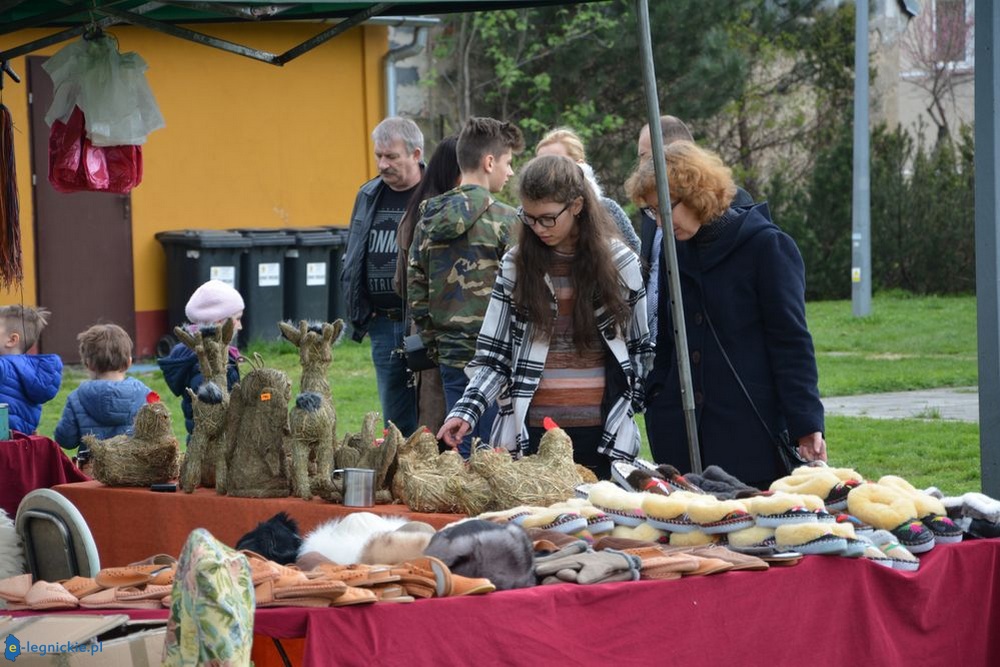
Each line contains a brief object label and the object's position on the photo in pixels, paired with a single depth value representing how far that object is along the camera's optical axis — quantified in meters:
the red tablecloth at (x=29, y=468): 8.91
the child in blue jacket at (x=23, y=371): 10.28
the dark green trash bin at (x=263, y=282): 22.40
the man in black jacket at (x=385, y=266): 10.59
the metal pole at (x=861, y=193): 28.19
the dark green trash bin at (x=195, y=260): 21.71
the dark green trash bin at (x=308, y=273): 22.97
